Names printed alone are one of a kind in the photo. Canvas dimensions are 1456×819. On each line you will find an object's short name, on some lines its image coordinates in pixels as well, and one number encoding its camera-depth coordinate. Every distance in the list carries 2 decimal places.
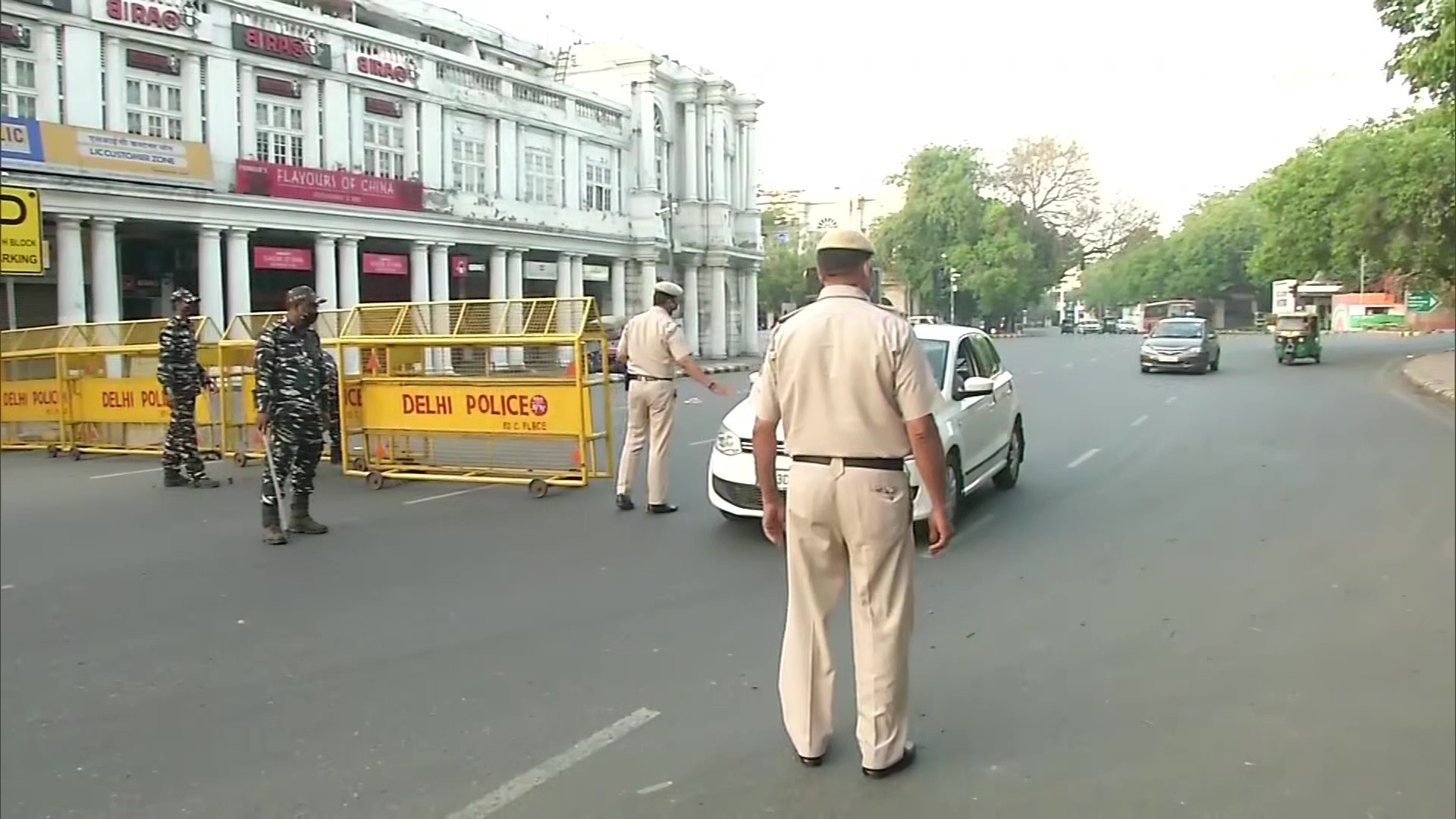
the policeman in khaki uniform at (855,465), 3.46
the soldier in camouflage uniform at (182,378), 11.26
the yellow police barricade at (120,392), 14.12
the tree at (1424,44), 11.27
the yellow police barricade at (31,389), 15.46
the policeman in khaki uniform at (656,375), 9.03
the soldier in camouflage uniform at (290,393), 8.36
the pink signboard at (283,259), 23.28
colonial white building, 13.77
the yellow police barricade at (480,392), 10.75
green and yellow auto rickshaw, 24.20
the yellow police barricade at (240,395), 13.47
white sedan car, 8.28
